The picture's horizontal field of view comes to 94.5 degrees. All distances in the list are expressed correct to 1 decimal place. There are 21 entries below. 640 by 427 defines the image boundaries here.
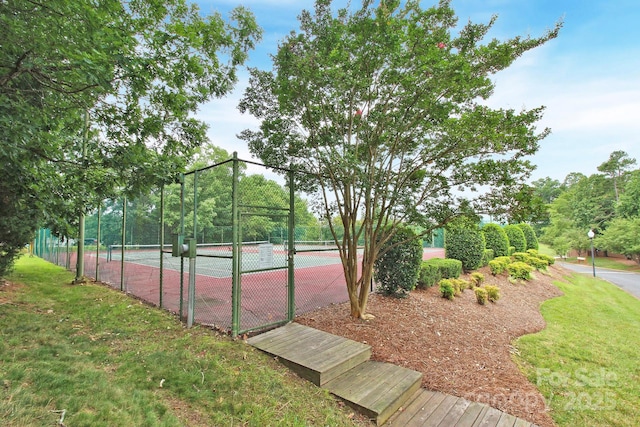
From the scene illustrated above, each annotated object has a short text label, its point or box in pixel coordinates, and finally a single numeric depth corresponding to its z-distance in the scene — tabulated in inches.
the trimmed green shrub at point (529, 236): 609.6
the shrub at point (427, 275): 254.1
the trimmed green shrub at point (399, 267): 219.9
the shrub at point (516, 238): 537.6
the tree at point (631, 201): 958.4
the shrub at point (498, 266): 369.1
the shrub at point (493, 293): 252.8
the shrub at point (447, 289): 239.2
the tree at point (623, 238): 840.3
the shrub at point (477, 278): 294.4
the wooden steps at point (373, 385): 96.5
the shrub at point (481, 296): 240.2
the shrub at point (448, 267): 284.4
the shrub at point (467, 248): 345.4
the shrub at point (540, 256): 519.1
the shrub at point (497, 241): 453.7
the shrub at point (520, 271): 366.9
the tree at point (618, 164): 1197.7
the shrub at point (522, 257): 456.8
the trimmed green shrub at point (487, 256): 395.0
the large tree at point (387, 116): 133.7
